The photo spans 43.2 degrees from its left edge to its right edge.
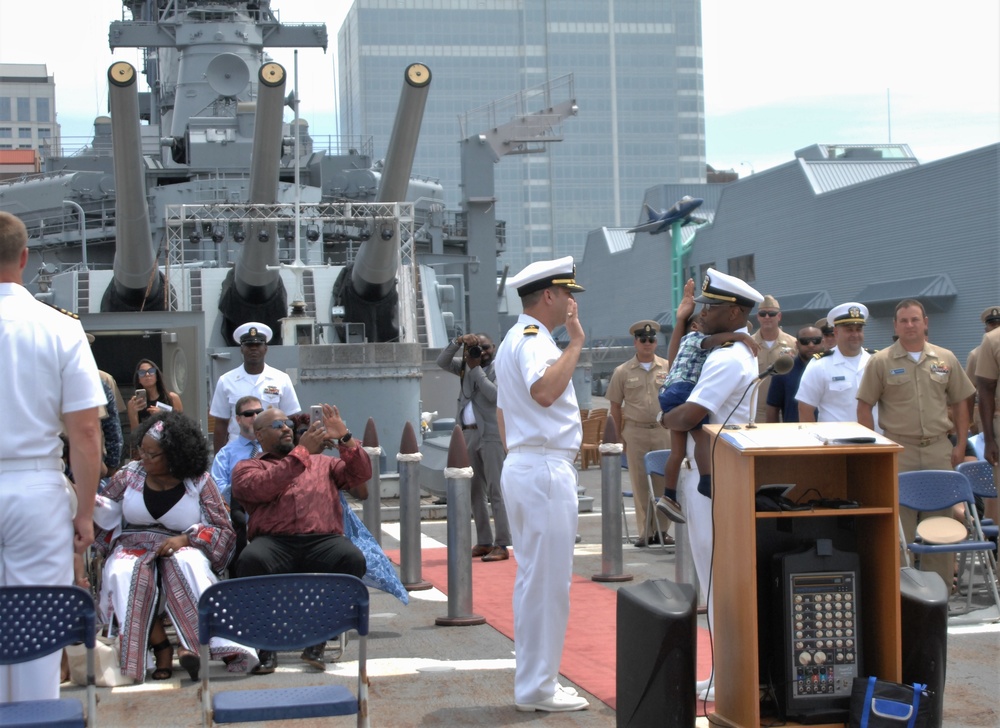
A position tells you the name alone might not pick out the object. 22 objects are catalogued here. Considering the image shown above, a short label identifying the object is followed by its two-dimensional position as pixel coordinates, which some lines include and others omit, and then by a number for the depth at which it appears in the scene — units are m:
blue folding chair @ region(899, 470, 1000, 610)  7.57
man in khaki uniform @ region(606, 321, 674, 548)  10.78
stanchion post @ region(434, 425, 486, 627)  7.50
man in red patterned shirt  6.45
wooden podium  4.73
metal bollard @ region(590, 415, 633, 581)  8.98
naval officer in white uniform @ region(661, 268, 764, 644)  5.41
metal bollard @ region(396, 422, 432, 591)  8.94
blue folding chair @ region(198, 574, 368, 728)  4.41
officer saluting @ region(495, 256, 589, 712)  5.44
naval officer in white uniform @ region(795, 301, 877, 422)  8.80
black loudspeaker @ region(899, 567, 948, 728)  4.85
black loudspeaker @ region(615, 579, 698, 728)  4.74
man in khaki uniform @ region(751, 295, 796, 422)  9.97
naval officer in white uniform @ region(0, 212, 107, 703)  4.31
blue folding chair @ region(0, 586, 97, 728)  4.09
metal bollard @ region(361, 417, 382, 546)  9.86
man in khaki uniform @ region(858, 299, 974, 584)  7.98
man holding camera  9.93
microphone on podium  4.70
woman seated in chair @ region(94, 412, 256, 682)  6.29
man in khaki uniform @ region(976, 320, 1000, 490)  7.96
